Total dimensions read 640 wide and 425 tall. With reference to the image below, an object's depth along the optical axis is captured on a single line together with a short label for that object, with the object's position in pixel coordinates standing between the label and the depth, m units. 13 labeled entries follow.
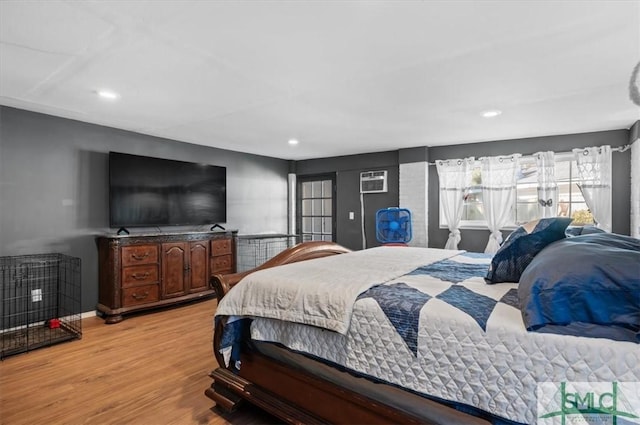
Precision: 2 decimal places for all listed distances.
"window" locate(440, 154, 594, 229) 4.27
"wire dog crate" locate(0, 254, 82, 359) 3.17
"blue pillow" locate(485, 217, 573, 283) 1.76
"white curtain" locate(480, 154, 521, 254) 4.54
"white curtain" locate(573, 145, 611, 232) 3.96
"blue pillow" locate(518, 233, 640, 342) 1.09
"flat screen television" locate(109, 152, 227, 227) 3.95
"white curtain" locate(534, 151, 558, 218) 4.29
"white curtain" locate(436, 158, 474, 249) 4.87
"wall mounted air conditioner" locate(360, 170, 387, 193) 5.59
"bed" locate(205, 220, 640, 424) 1.11
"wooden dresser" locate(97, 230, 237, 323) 3.64
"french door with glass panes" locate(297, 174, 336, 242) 6.26
